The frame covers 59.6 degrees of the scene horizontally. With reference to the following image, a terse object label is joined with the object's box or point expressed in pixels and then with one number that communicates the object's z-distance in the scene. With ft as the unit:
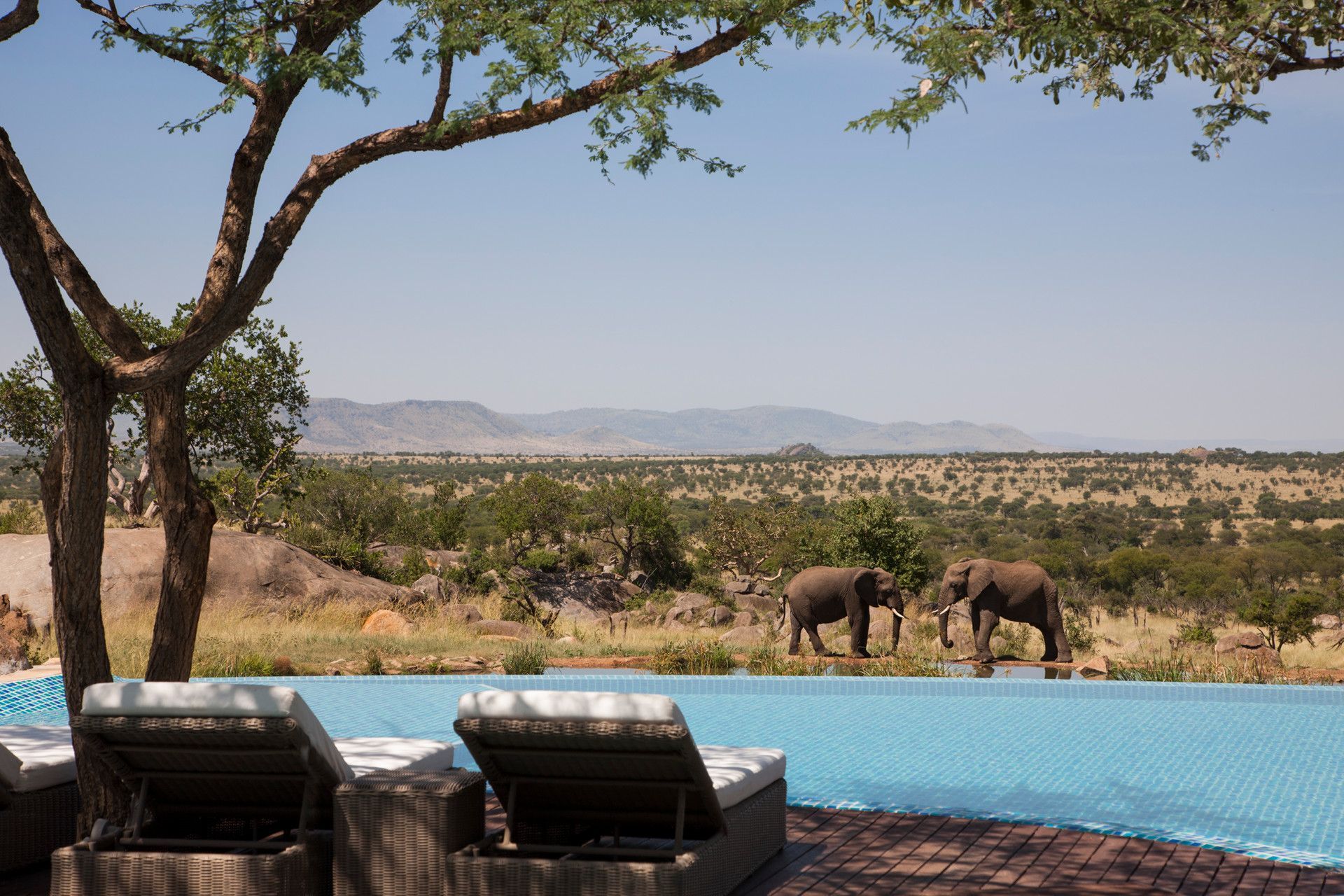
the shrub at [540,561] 82.33
